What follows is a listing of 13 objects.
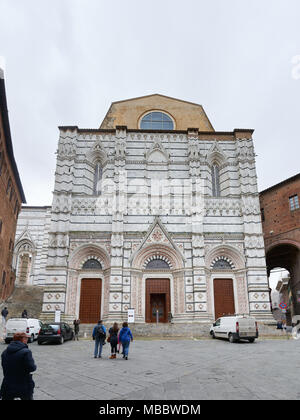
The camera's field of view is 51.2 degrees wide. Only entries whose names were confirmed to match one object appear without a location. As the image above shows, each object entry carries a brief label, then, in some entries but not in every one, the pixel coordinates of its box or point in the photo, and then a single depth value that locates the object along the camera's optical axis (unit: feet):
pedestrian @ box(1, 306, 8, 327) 72.55
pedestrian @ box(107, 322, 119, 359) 38.84
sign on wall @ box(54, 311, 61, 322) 74.95
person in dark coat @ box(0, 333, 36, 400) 15.31
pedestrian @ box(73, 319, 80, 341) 67.77
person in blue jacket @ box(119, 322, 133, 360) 37.91
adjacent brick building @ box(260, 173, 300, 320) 96.84
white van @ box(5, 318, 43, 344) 57.59
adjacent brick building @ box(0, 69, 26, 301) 74.54
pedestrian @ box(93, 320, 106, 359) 38.97
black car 57.26
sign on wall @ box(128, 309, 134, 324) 74.19
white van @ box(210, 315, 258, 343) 58.03
